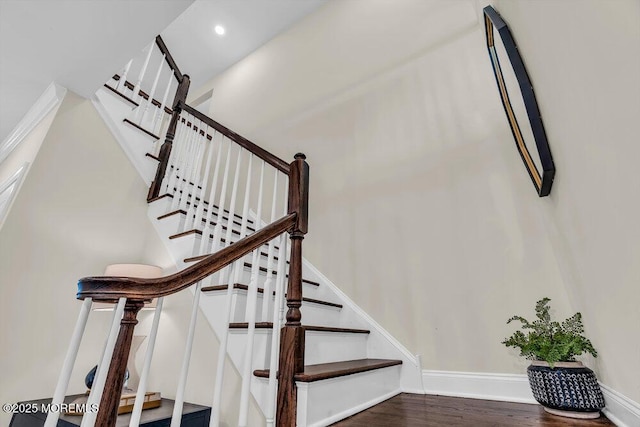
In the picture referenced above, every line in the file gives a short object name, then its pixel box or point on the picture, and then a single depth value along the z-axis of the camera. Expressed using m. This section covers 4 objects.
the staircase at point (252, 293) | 1.05
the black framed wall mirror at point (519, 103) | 1.47
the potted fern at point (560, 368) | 1.27
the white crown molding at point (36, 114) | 2.34
